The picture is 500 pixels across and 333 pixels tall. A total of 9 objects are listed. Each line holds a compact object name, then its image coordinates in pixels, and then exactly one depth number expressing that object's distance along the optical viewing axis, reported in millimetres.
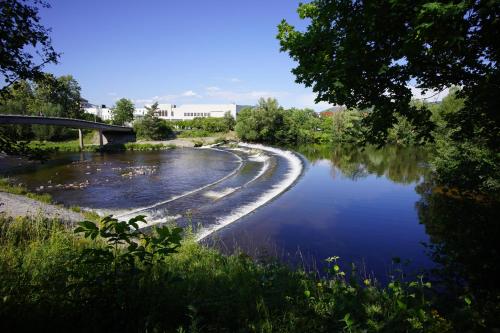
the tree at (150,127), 65312
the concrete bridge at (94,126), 37966
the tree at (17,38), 3550
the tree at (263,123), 63625
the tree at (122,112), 78812
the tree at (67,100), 67775
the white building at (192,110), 112500
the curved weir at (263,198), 14609
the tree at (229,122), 80188
